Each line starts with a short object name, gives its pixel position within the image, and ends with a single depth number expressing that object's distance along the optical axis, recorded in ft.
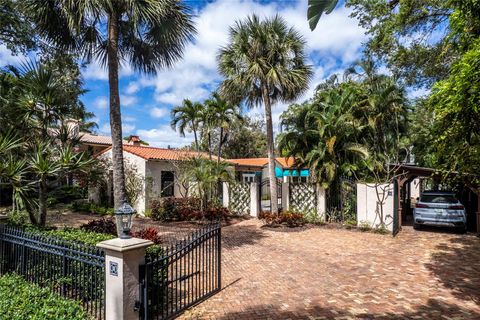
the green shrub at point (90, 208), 53.36
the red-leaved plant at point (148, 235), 26.58
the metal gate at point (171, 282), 14.42
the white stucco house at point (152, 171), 52.95
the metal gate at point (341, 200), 41.52
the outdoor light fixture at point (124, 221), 14.42
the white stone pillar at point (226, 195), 53.62
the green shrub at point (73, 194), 63.98
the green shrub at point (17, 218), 24.34
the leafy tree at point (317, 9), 7.00
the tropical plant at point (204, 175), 43.29
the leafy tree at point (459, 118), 12.67
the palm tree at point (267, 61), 41.94
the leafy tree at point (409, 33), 31.45
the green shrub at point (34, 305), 11.68
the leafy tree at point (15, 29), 28.81
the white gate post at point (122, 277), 13.28
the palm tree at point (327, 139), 42.47
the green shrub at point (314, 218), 43.10
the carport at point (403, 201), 37.52
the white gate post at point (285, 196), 47.93
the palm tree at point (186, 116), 56.85
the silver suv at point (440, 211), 35.68
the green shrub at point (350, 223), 39.91
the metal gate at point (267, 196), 49.24
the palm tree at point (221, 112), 54.65
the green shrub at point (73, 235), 18.54
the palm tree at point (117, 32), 23.79
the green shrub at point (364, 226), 38.08
